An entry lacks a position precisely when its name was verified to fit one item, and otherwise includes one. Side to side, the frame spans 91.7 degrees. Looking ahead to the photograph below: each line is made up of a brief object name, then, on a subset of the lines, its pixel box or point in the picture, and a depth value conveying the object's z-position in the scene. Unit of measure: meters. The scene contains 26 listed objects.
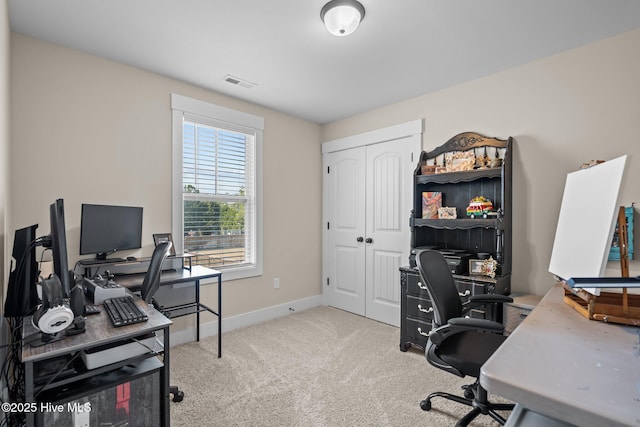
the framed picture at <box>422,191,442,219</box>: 3.11
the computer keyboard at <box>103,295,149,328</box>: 1.51
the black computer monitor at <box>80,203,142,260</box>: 2.32
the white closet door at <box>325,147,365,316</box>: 3.95
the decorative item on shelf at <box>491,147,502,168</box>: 2.72
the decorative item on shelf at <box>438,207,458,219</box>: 2.98
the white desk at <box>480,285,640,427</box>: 0.73
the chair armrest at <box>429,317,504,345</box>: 1.56
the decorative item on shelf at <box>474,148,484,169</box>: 2.82
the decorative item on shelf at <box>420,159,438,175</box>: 3.11
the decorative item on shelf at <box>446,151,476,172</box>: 2.86
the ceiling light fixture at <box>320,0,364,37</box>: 1.89
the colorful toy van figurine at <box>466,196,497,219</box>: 2.73
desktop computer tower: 1.30
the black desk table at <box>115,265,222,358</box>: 2.43
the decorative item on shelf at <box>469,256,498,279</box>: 2.59
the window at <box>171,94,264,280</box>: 3.08
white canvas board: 1.27
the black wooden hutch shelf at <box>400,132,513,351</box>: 2.61
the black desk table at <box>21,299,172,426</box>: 1.22
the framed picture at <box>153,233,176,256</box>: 2.81
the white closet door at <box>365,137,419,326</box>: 3.52
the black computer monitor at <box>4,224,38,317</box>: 1.43
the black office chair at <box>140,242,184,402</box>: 1.99
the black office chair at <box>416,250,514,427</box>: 1.61
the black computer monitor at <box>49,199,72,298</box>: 1.35
